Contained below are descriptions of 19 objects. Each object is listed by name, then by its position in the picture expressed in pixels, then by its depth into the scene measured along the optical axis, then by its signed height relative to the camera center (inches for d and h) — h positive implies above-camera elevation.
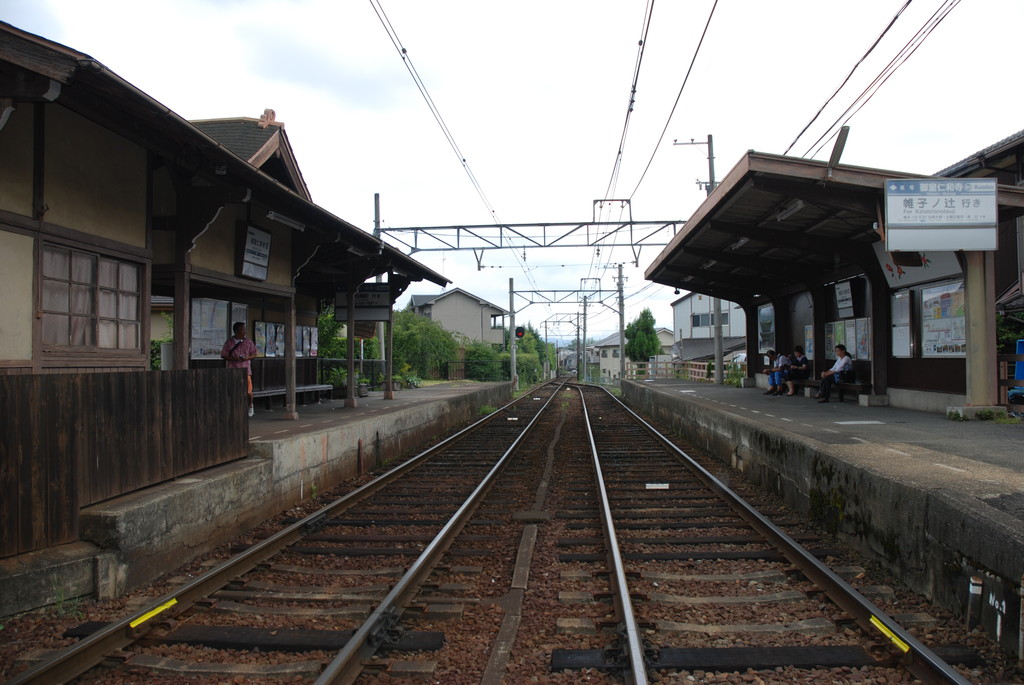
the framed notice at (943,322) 421.1 +20.8
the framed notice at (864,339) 532.7 +13.2
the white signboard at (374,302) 660.7 +57.0
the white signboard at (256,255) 394.9 +63.2
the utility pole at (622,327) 1617.9 +76.3
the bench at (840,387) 525.3 -24.8
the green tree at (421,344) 1347.2 +34.6
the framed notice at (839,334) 589.3 +19.3
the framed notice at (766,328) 802.5 +34.0
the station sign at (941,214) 377.4 +76.2
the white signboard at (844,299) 568.4 +47.1
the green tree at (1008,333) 625.6 +18.9
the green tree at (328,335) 845.9 +33.9
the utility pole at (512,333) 1456.7 +57.0
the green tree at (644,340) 2878.9 +76.6
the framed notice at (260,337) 517.0 +19.7
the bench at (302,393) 521.3 -24.2
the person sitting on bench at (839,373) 556.1 -13.4
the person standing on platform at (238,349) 378.6 +8.1
